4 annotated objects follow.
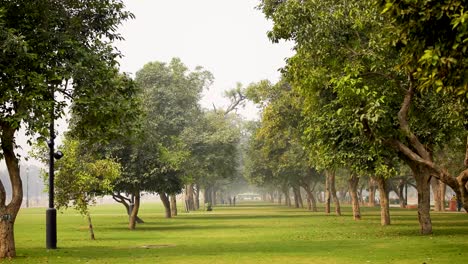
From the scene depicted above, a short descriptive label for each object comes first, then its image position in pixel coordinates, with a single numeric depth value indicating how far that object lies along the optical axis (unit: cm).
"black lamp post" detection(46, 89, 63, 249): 2647
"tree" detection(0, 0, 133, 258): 2261
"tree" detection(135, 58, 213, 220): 4841
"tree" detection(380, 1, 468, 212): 1332
